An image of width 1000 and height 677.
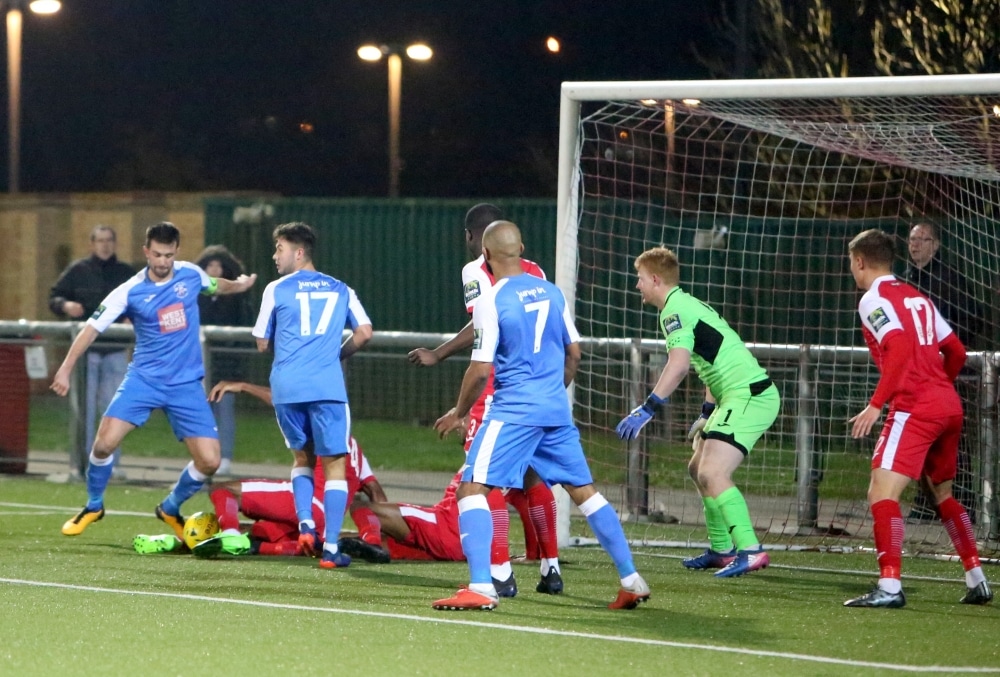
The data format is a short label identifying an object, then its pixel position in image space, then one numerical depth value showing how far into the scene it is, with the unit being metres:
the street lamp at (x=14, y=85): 59.81
